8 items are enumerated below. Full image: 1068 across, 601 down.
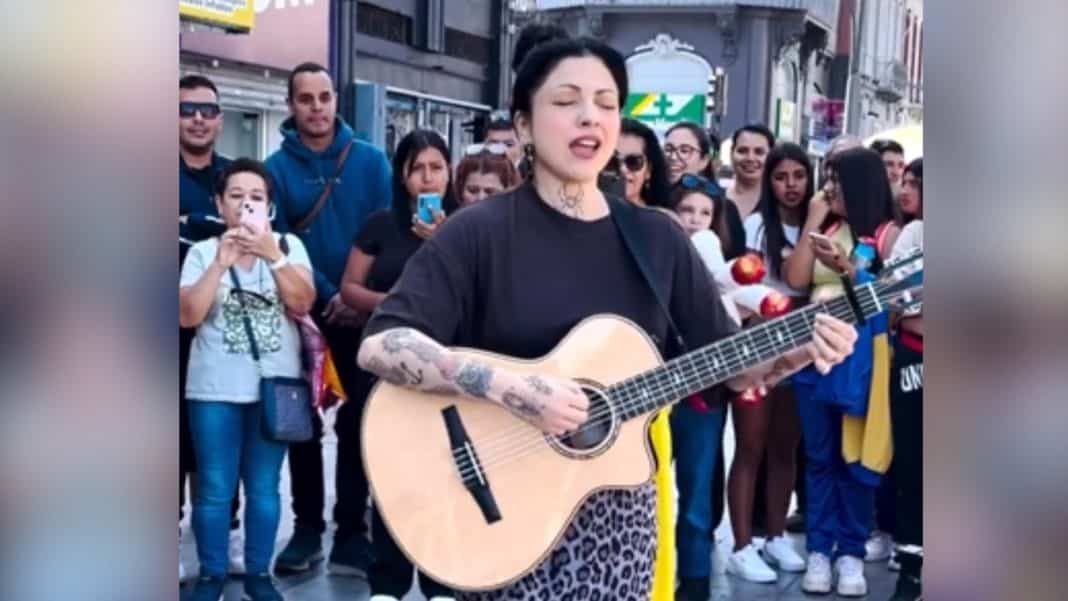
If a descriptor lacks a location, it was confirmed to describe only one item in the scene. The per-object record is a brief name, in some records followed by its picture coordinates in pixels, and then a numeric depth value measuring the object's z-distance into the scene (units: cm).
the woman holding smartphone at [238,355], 418
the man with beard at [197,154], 449
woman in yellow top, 472
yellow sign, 1257
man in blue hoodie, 482
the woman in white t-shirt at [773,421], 506
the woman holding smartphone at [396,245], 439
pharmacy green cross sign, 2064
